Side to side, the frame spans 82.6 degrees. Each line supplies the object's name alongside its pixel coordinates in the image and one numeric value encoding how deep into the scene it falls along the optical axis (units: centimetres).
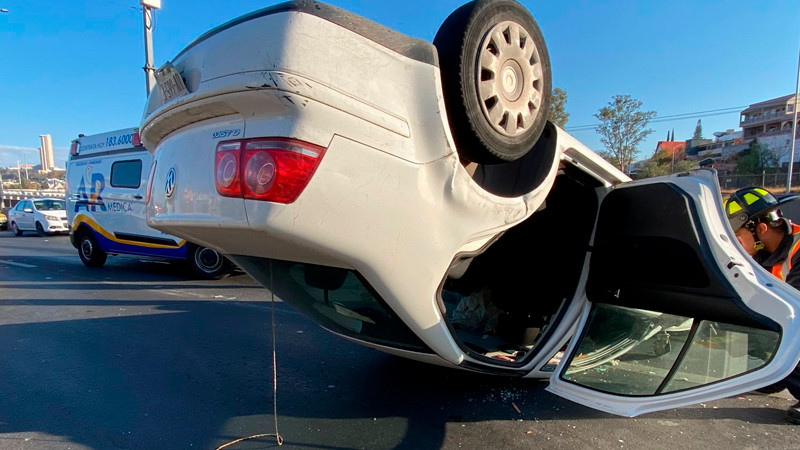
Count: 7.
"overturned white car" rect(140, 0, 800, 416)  167
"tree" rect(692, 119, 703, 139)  9544
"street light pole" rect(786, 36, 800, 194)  2545
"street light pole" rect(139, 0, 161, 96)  1109
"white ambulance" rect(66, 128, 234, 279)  848
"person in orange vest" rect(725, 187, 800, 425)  290
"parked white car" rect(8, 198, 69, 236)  1709
